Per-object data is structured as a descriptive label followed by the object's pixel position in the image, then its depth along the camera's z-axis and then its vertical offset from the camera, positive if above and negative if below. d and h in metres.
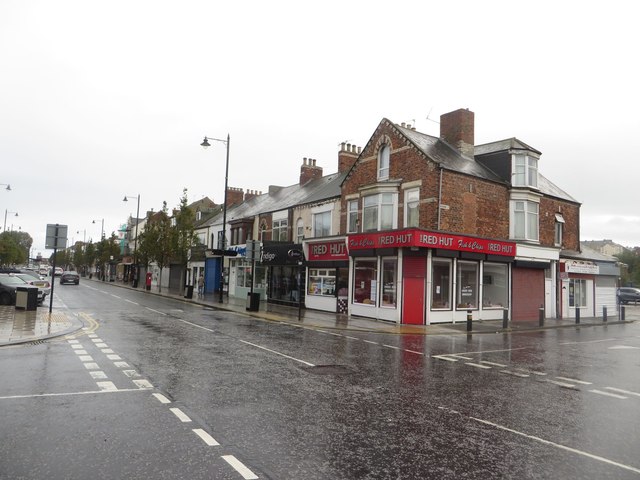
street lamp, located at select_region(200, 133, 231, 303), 28.17 +7.74
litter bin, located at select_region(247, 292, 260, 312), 24.71 -1.90
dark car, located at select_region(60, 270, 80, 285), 52.12 -1.87
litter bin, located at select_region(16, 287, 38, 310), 20.14 -1.67
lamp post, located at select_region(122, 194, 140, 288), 48.12 +0.73
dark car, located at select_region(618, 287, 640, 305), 48.16 -1.67
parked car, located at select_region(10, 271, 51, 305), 24.25 -1.45
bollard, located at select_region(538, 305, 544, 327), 23.19 -2.04
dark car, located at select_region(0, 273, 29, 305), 23.05 -1.63
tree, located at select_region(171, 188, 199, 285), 36.03 +2.46
